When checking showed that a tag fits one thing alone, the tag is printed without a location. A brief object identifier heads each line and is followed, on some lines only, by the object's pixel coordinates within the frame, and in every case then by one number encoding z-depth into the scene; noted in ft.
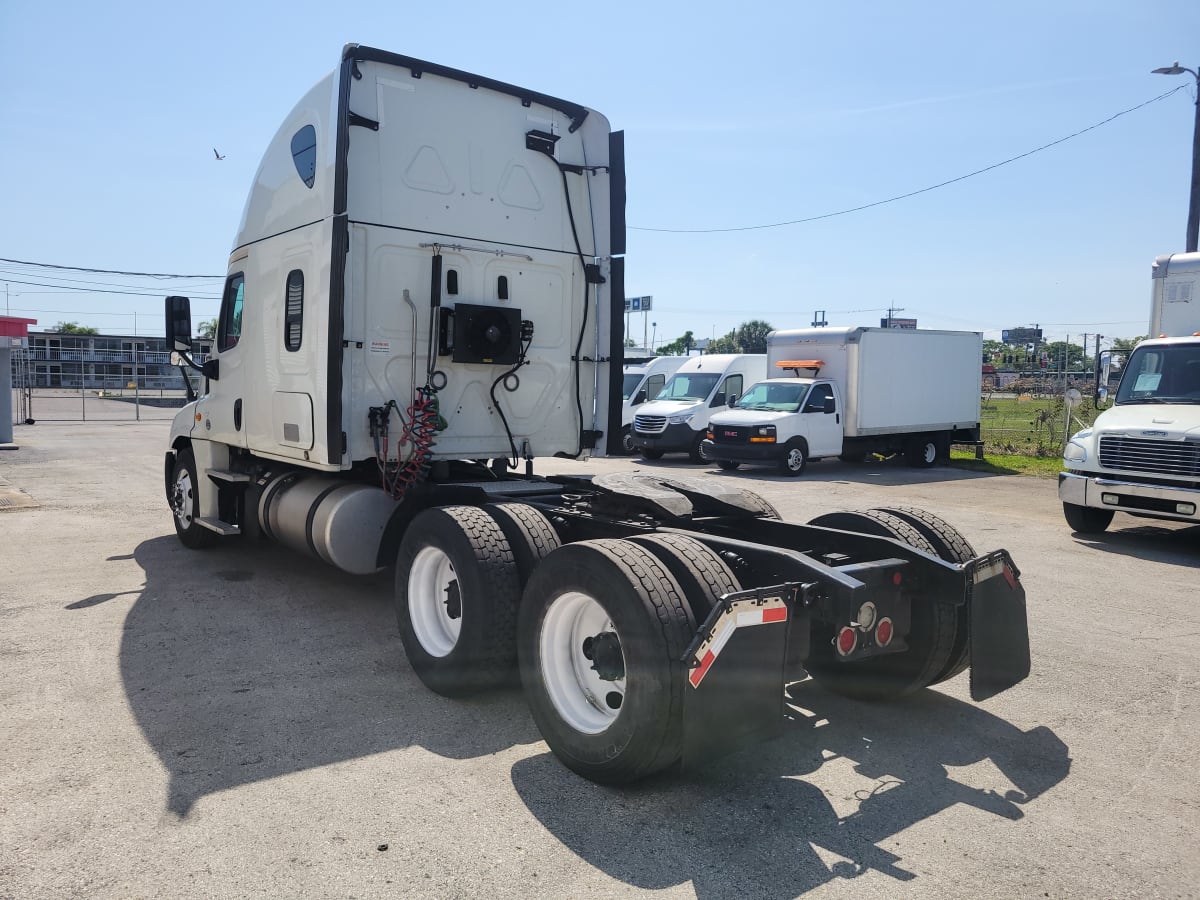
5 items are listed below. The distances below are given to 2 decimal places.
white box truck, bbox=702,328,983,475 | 59.52
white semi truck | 12.46
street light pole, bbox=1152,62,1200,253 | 58.44
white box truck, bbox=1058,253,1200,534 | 31.73
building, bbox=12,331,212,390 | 223.30
